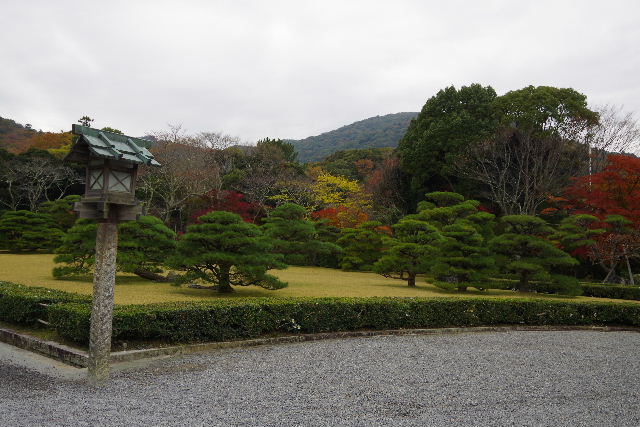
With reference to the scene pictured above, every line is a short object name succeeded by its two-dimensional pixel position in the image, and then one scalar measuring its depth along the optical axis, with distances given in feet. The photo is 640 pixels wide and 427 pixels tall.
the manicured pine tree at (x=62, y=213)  77.51
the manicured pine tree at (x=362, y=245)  65.16
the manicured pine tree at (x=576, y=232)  48.01
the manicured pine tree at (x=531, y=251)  44.65
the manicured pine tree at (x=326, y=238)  72.54
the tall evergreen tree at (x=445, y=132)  71.82
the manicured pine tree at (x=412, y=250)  46.70
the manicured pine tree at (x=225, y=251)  31.89
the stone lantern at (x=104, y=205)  14.90
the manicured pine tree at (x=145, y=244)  39.45
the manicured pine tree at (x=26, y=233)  70.33
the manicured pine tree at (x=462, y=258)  44.47
